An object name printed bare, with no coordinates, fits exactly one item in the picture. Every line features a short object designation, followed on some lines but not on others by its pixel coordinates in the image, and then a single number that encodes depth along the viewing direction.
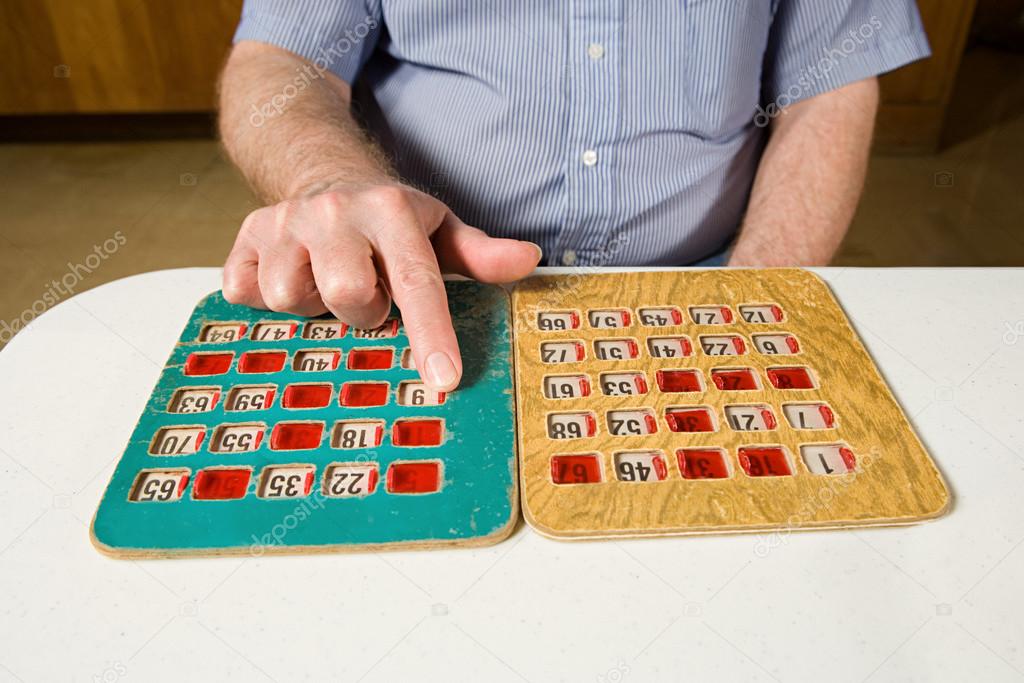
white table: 0.35
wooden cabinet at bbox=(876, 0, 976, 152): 2.05
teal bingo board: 0.39
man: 0.74
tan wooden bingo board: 0.41
